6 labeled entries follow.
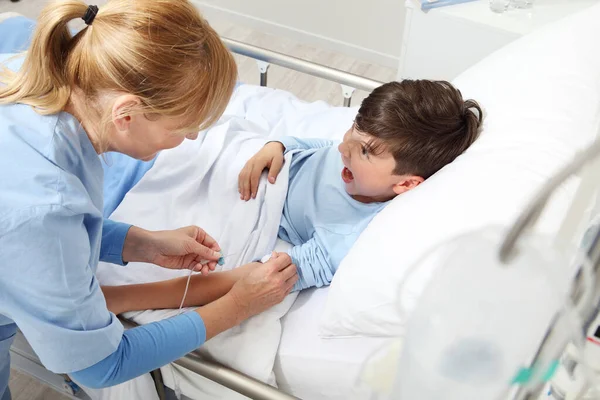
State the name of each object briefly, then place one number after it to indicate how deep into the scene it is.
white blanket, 1.19
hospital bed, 1.02
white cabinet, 1.67
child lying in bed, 1.17
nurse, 0.83
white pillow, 0.97
